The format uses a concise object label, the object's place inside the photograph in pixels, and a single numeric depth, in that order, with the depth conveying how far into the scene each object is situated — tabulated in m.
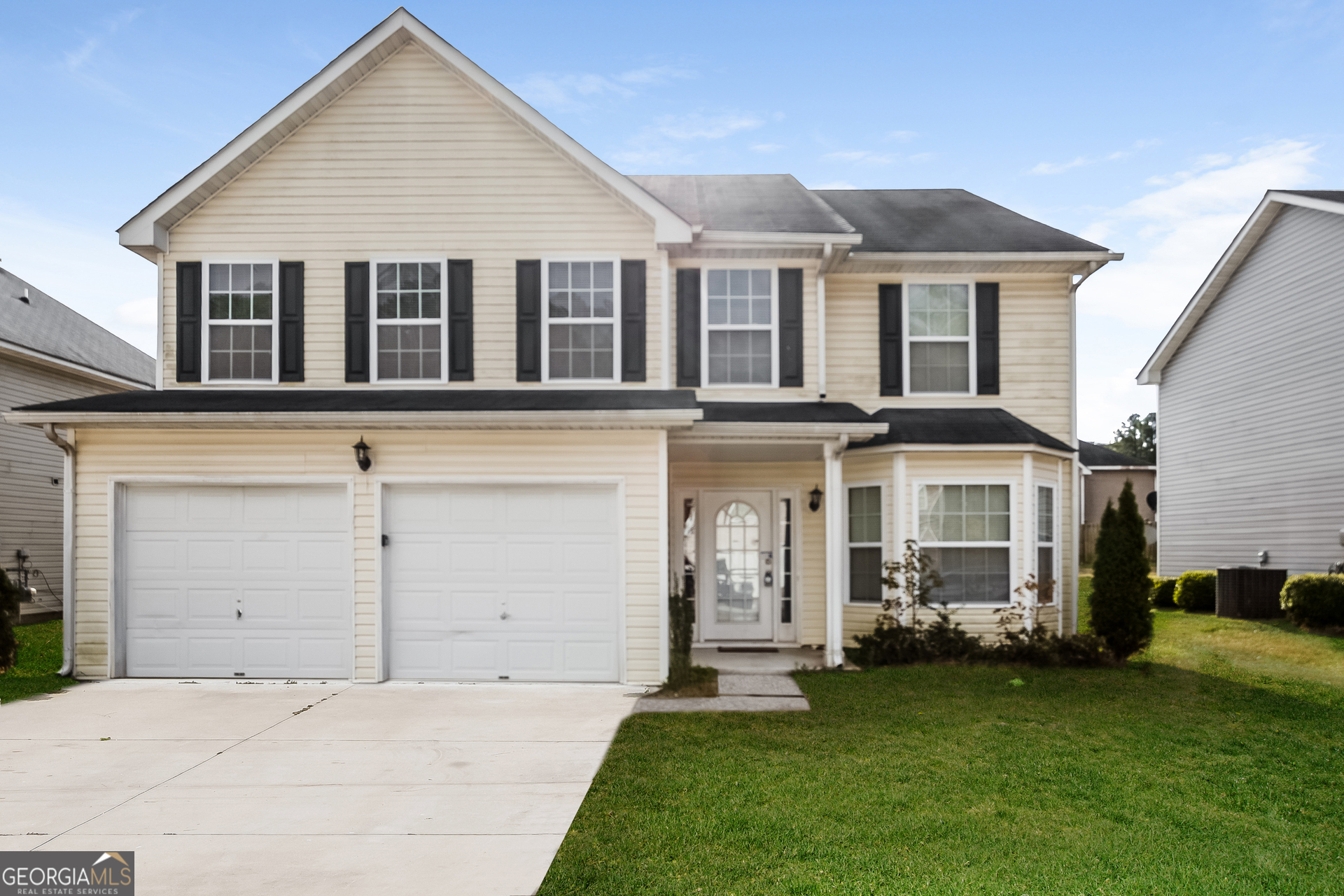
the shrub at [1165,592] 18.03
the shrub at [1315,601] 13.12
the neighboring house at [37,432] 15.71
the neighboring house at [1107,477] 28.92
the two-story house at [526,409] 9.62
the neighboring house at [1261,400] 15.05
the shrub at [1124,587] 10.24
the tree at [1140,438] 52.69
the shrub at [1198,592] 16.86
